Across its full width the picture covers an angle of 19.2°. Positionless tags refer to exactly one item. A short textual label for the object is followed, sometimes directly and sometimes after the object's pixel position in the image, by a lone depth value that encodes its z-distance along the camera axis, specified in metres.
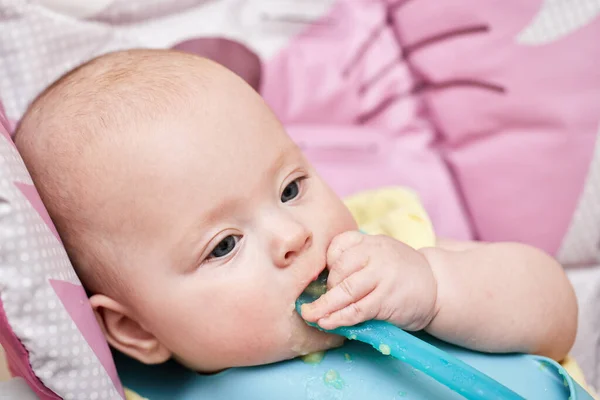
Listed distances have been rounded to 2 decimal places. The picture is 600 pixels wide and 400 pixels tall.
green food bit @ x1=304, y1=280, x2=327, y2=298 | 0.73
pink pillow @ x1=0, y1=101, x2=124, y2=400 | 0.69
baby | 0.72
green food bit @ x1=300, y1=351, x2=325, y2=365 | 0.74
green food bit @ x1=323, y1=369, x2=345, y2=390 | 0.73
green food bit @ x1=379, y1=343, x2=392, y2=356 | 0.71
